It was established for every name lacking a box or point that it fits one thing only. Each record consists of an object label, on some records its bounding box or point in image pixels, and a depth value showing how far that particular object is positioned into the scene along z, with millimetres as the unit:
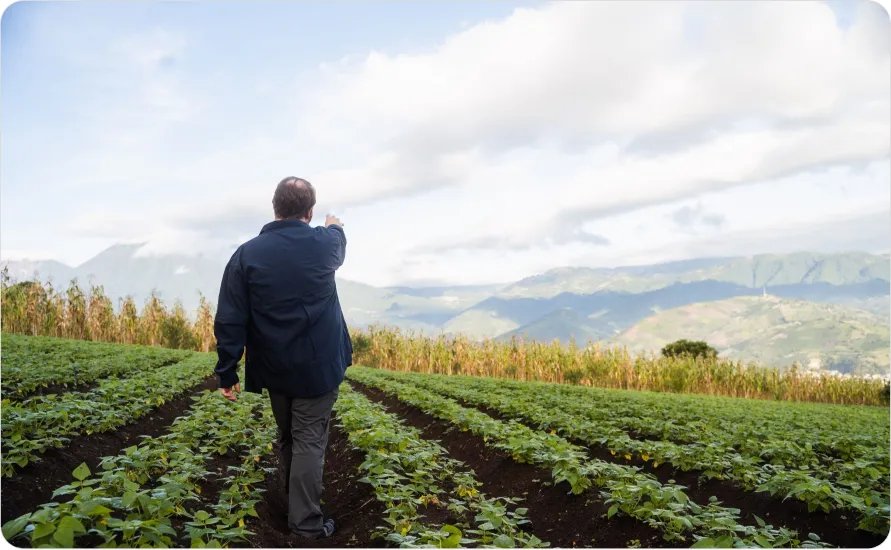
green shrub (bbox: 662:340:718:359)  31248
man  4102
